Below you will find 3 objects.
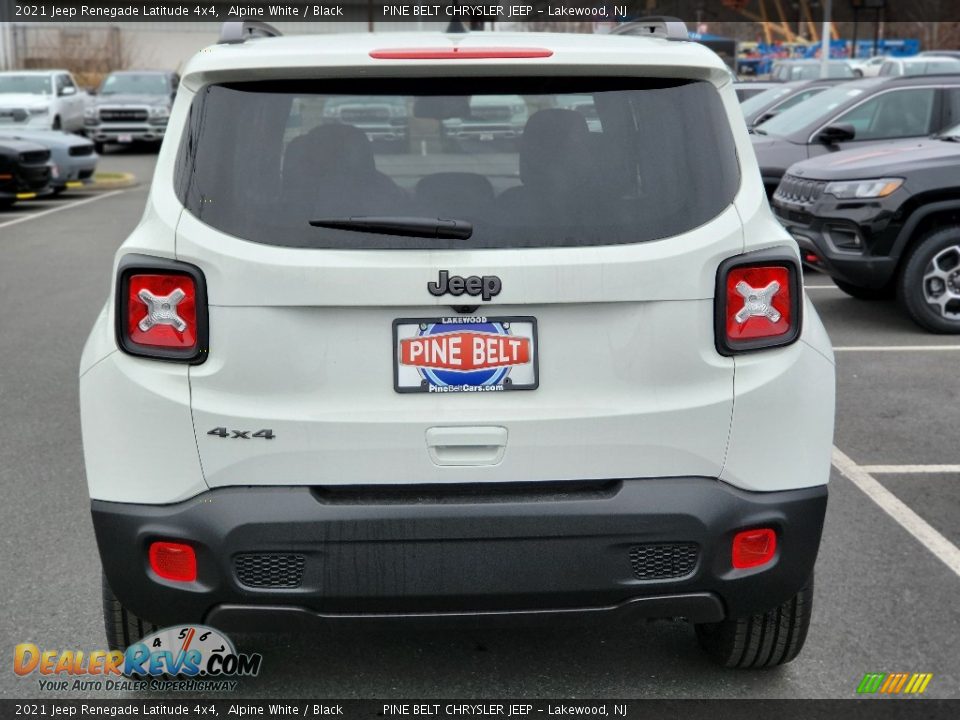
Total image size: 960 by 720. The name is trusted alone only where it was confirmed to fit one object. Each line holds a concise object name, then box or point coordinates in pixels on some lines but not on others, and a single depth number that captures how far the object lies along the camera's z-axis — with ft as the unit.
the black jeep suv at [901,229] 29.60
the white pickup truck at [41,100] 86.52
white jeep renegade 9.84
